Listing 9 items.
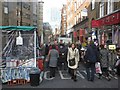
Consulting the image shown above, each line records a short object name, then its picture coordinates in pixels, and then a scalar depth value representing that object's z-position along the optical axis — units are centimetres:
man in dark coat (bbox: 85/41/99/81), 519
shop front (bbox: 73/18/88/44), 1679
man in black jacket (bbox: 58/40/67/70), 671
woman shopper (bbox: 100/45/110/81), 545
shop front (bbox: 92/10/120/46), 872
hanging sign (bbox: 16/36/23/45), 552
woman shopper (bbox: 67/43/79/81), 533
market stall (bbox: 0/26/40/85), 494
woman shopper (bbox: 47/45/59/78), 554
